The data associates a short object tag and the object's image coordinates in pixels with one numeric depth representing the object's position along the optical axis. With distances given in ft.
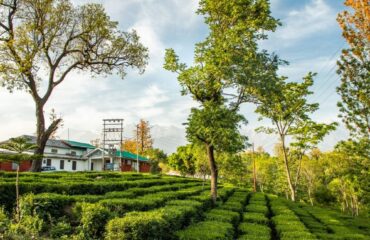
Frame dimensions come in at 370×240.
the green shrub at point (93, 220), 34.50
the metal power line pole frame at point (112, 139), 169.89
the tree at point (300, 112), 108.47
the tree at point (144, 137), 257.34
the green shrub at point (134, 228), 30.42
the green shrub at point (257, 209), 61.51
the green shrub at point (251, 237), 38.73
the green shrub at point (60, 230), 34.17
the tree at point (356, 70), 63.16
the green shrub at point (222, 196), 76.95
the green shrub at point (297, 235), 40.79
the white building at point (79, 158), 174.50
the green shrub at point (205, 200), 59.67
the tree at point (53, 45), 94.53
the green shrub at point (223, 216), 47.52
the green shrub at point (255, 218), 50.21
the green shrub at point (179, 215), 37.59
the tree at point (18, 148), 41.75
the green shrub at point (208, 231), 35.73
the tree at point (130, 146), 264.72
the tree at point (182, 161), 214.48
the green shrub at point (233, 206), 61.00
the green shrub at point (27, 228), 30.66
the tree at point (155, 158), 227.61
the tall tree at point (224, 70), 63.00
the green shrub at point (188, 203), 50.26
